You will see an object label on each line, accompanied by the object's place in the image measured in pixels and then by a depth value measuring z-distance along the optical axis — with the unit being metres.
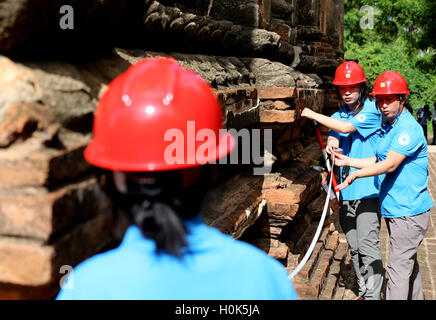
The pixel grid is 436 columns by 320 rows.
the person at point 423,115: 19.54
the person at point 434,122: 19.02
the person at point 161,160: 1.21
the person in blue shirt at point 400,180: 3.78
